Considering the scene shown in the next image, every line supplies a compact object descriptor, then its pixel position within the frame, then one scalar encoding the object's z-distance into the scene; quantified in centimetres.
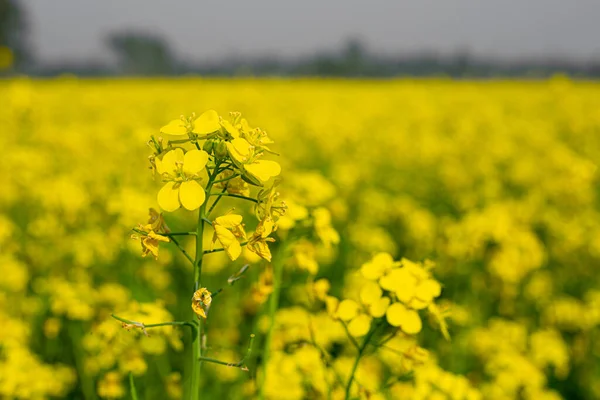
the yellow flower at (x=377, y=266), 36
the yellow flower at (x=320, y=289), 38
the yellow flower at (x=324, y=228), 39
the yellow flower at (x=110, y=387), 42
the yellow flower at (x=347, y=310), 36
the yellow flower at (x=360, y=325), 35
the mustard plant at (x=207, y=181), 30
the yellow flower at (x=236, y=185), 32
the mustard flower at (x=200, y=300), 31
